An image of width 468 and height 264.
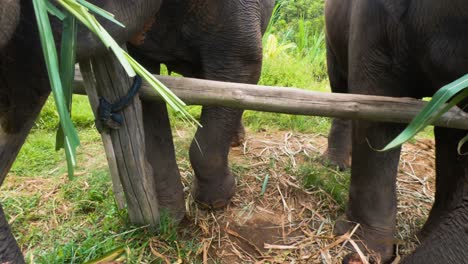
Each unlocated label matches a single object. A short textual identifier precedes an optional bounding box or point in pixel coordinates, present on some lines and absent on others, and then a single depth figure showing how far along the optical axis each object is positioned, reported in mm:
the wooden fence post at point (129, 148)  1940
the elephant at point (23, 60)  1390
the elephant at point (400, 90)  1769
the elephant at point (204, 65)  2334
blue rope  1962
